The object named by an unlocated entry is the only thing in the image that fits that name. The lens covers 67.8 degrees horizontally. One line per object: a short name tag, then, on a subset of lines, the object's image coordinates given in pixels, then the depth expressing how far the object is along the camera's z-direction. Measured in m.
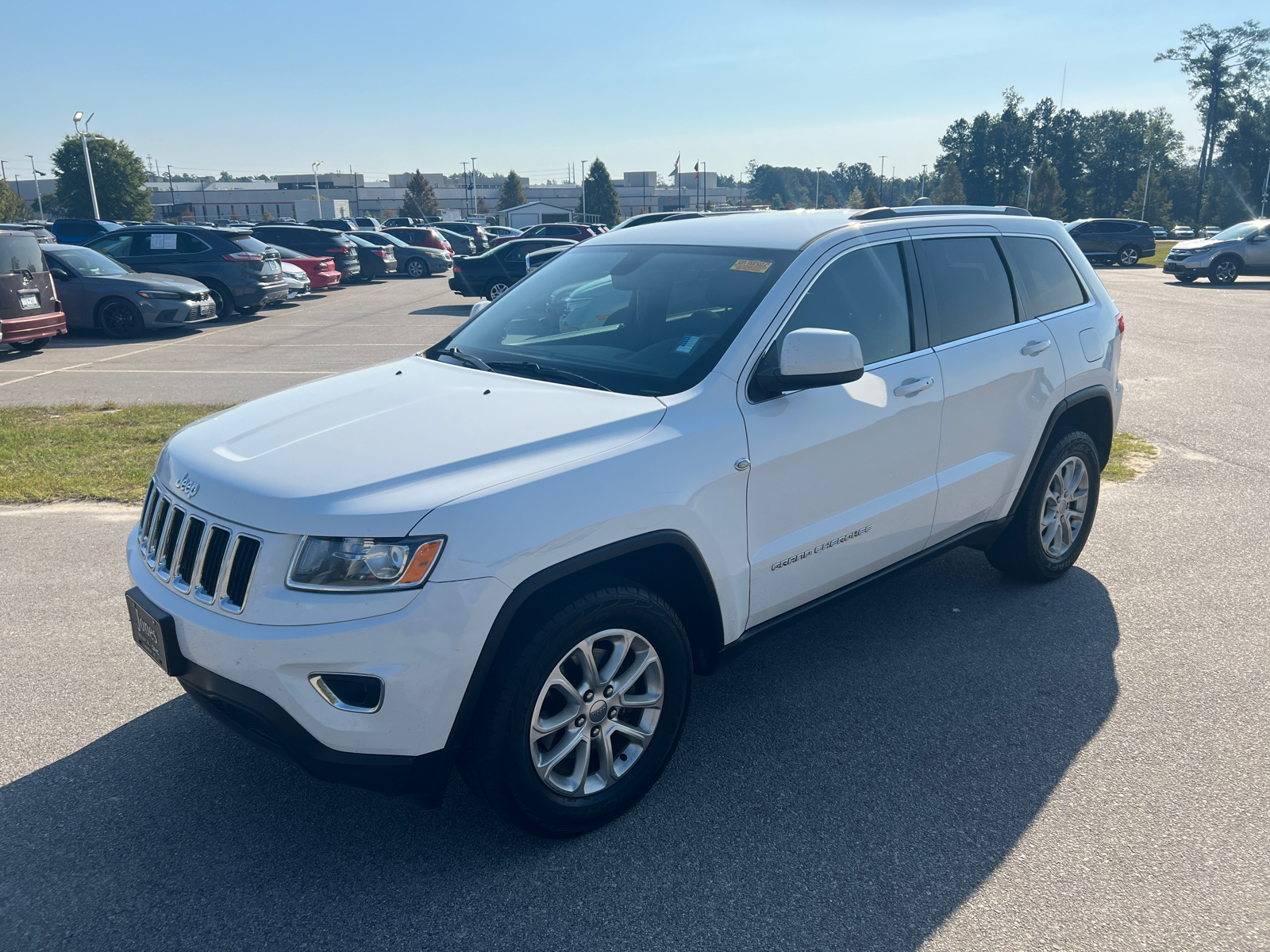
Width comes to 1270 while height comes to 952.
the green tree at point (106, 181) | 72.44
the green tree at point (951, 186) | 115.51
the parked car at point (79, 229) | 28.55
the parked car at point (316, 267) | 23.89
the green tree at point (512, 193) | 109.25
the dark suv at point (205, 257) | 17.80
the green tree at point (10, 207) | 76.12
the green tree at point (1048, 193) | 88.62
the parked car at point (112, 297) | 15.27
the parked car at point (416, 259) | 32.72
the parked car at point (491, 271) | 20.58
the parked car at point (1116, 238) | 36.00
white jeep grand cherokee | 2.54
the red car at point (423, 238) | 34.03
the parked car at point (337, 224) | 40.69
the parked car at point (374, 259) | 29.45
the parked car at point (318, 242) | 25.41
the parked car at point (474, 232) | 41.05
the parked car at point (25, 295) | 12.75
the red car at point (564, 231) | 31.06
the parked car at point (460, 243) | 40.12
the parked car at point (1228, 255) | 24.77
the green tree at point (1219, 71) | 85.25
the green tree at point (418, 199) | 98.44
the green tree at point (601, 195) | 85.75
